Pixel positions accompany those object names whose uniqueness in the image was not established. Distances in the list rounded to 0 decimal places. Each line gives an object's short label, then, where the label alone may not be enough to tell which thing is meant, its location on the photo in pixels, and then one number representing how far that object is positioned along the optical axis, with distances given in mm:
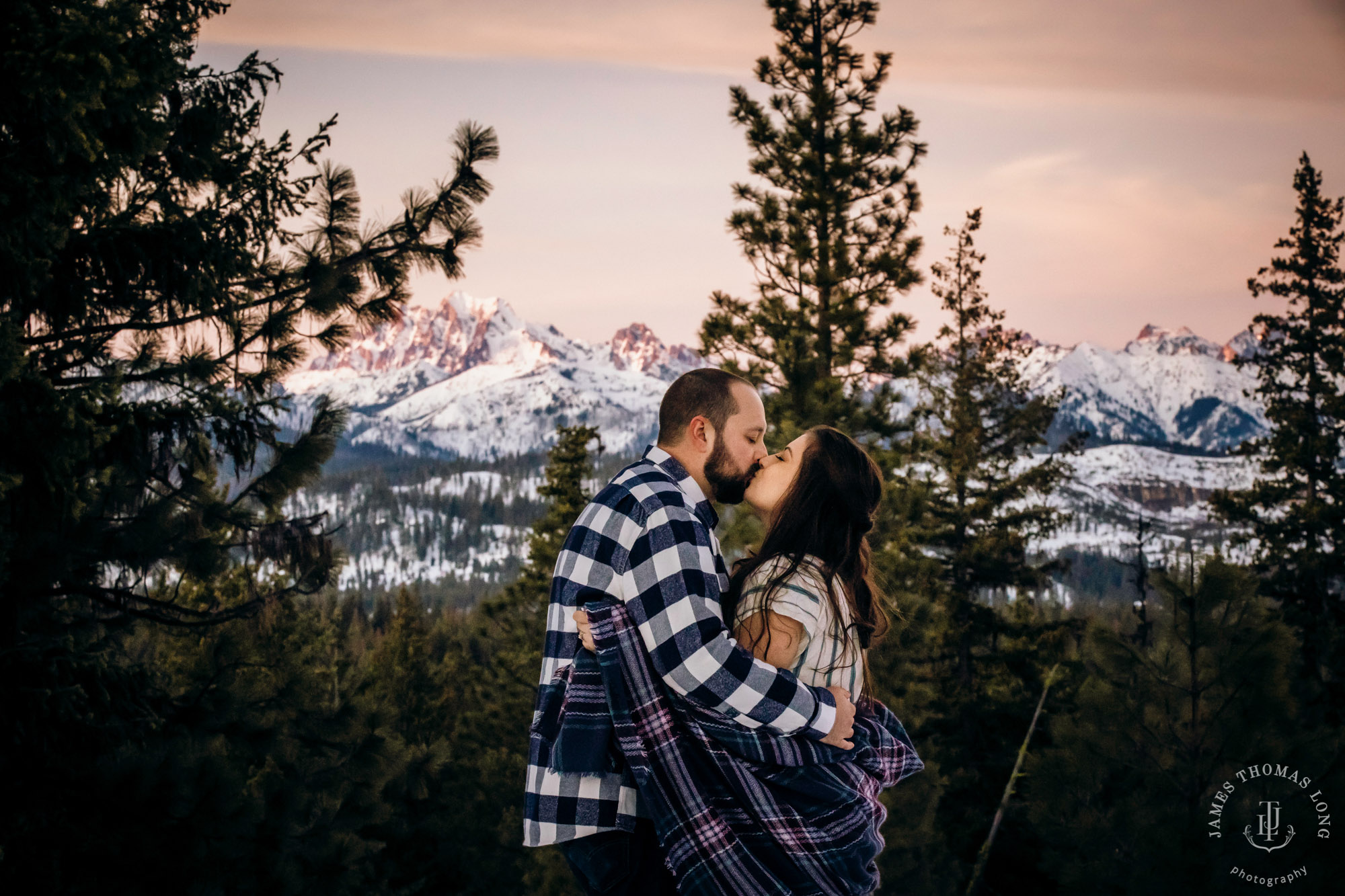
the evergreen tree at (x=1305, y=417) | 21516
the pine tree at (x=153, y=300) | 4262
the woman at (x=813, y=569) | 3041
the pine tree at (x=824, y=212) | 15484
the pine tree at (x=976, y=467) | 21656
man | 2744
